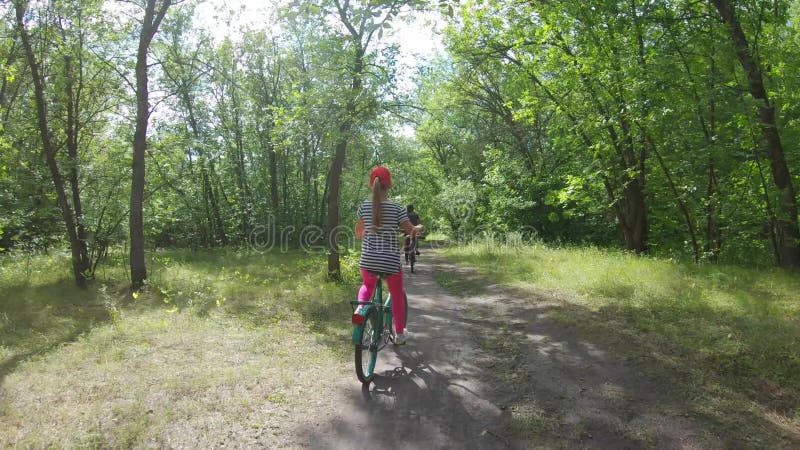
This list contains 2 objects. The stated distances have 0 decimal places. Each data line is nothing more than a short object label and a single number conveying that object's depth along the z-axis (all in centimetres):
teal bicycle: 433
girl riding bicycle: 476
